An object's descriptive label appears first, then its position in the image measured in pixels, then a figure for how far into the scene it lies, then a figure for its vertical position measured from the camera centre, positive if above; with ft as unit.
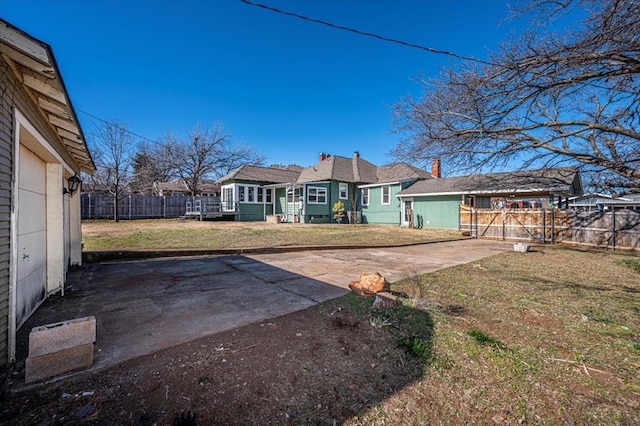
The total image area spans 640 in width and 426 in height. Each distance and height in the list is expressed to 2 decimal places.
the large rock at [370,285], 13.71 -3.70
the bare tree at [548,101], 12.73 +7.32
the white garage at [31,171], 7.54 +1.73
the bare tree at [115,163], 65.16 +12.63
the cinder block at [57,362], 6.88 -3.93
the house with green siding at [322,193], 66.18 +5.28
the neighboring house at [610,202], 58.50 +2.68
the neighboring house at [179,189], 108.80 +10.17
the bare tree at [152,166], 92.68 +17.26
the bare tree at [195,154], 90.58 +20.18
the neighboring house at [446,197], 49.75 +3.14
